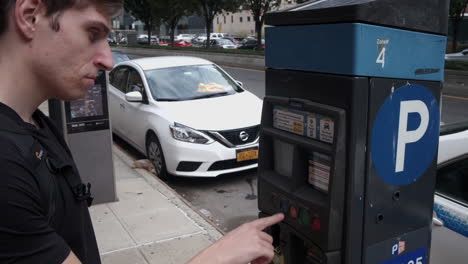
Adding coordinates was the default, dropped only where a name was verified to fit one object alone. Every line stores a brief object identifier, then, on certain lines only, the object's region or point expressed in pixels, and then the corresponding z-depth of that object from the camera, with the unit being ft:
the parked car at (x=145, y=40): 164.94
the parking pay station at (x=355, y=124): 5.11
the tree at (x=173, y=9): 103.71
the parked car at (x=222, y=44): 118.62
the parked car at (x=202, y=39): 150.43
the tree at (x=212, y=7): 98.22
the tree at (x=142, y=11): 135.23
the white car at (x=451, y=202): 8.57
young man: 3.08
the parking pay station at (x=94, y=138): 15.89
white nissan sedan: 18.20
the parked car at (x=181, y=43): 144.09
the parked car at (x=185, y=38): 160.34
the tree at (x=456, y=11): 62.42
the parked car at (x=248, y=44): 116.47
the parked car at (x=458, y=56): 58.85
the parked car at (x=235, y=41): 122.48
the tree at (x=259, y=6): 88.13
